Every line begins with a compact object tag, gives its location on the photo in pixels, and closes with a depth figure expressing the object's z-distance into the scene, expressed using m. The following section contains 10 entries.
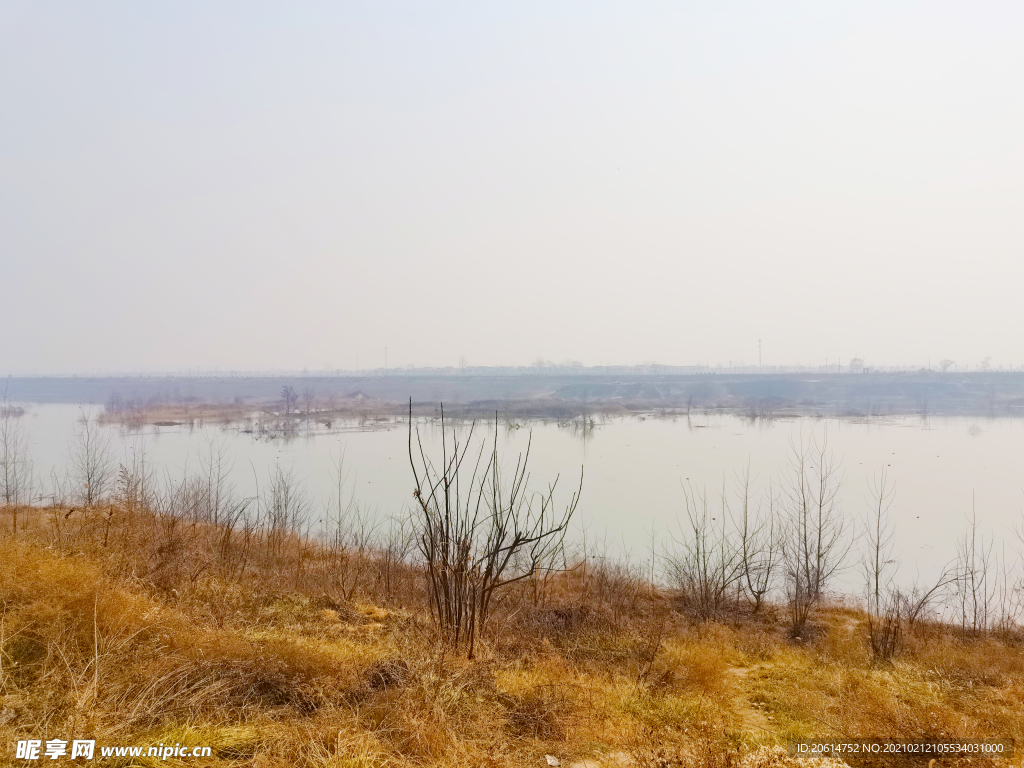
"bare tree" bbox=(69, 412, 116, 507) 11.23
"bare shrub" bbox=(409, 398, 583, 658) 4.62
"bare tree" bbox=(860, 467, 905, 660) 6.71
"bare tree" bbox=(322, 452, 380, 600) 8.73
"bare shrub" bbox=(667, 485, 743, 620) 9.38
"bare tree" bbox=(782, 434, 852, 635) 9.18
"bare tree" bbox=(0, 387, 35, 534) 12.50
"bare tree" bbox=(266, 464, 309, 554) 11.64
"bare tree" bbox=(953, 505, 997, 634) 9.29
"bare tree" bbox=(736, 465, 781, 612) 9.98
